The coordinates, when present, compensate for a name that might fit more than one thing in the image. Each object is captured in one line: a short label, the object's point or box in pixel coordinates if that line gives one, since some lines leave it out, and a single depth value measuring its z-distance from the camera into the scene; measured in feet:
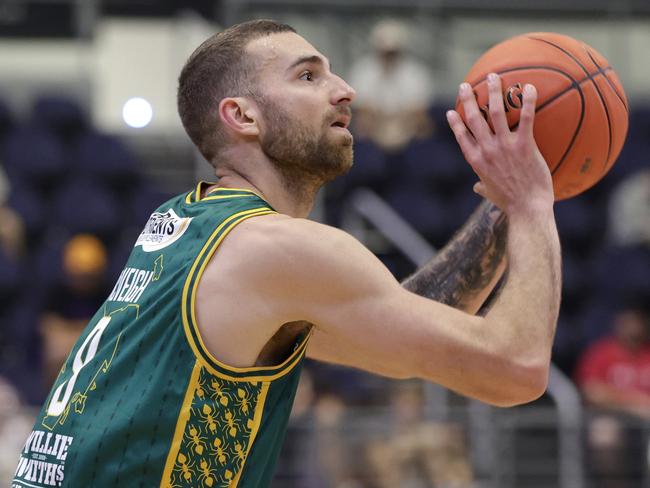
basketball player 16.55
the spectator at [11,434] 41.86
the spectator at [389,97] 59.95
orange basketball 19.43
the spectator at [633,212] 57.30
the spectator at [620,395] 44.06
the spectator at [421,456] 42.10
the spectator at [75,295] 49.33
